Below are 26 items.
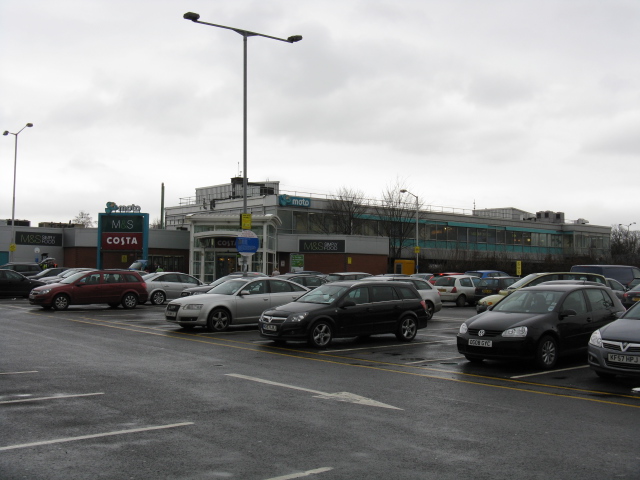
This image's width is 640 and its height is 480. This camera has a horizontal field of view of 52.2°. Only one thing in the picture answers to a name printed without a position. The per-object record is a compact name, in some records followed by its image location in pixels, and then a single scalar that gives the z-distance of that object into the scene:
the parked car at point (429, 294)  24.17
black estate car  14.86
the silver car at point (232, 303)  18.39
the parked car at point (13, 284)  34.00
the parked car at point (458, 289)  33.38
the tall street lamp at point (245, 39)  23.80
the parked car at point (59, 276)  36.75
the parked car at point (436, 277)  34.71
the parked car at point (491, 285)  31.92
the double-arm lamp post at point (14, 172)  51.94
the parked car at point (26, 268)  41.19
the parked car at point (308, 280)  26.10
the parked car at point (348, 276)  28.65
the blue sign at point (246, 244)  27.31
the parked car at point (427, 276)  38.70
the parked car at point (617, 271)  29.64
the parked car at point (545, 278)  21.75
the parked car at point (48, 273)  38.91
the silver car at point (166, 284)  30.69
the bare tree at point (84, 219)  117.12
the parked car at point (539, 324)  11.83
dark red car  26.28
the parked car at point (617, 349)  9.93
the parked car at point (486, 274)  37.16
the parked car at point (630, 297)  24.62
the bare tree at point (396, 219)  70.94
